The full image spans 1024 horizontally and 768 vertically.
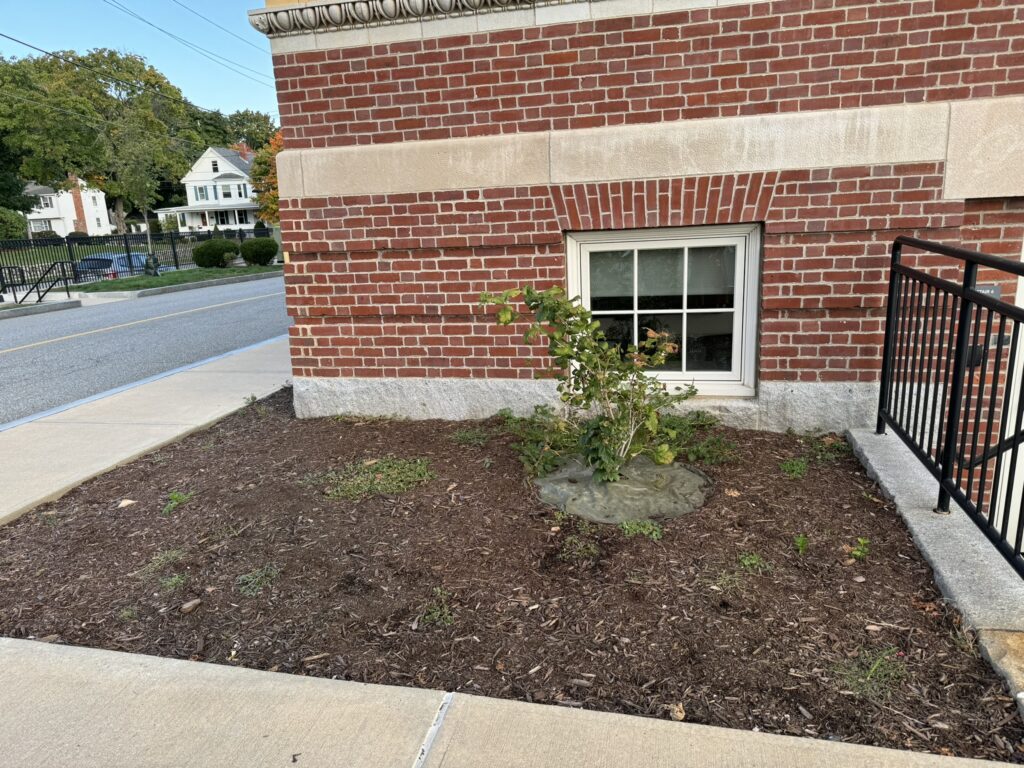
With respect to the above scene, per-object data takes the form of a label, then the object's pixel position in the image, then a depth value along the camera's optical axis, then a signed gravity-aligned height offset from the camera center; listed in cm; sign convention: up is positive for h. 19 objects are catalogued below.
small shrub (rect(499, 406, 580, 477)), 418 -133
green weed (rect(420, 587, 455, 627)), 288 -153
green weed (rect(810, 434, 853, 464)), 436 -144
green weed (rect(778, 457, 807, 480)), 407 -143
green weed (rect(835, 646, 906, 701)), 239 -154
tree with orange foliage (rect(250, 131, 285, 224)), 4292 +289
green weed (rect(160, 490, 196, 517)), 410 -151
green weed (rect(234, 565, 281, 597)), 319 -153
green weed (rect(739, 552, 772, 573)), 312 -148
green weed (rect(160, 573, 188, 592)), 327 -154
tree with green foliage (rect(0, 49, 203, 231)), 4581 +695
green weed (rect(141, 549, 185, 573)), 345 -154
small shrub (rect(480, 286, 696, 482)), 366 -85
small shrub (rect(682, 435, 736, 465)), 432 -139
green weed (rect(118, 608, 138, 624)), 306 -157
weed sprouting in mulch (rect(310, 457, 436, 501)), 411 -145
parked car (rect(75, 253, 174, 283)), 2481 -111
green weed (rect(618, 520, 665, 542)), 344 -146
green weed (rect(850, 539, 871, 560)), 318 -147
